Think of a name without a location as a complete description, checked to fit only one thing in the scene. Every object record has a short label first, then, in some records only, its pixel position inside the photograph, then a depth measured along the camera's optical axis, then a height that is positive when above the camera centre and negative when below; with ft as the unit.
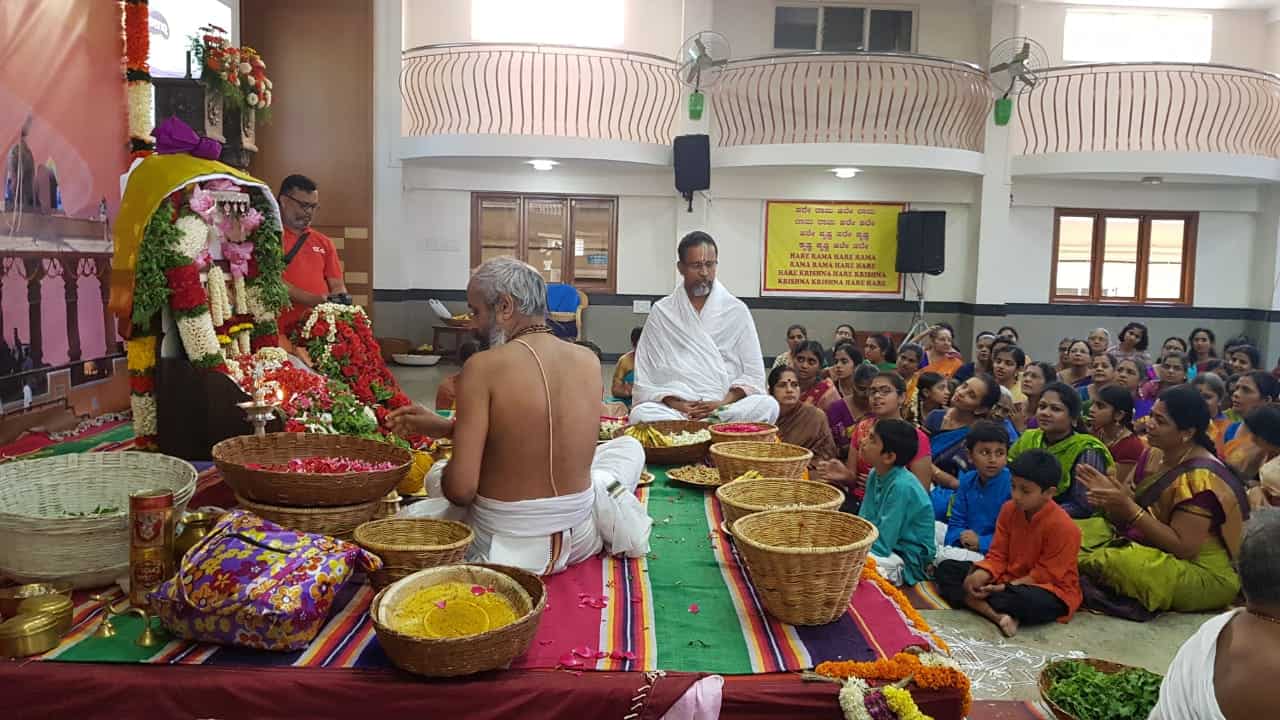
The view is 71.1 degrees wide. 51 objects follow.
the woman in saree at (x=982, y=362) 21.01 -2.05
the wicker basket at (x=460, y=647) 6.53 -2.78
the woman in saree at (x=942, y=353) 23.39 -1.94
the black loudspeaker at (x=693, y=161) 35.12 +4.45
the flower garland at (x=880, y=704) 6.91 -3.28
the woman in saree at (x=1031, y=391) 17.10 -2.09
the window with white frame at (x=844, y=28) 38.91 +10.86
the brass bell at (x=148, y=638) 7.20 -3.03
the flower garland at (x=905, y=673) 7.18 -3.16
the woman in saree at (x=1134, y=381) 20.17 -2.17
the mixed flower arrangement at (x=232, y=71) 20.18 +4.45
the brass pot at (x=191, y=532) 8.01 -2.42
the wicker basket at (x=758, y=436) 13.44 -2.43
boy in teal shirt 12.34 -3.20
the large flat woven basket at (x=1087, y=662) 8.61 -3.91
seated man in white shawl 16.96 -1.47
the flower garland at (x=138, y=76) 20.45 +4.24
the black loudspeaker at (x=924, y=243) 35.81 +1.48
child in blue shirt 13.38 -3.32
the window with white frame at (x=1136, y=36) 38.09 +10.60
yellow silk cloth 11.99 +0.71
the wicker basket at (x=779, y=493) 10.27 -2.50
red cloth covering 6.77 -3.25
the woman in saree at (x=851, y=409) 17.81 -2.64
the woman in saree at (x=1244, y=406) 15.18 -2.19
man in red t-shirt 16.22 +0.21
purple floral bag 7.00 -2.58
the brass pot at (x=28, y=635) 6.97 -2.95
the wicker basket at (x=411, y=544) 7.92 -2.53
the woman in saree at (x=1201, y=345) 27.14 -1.78
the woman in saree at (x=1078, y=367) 21.07 -1.96
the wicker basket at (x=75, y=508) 8.10 -2.49
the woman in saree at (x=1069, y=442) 13.67 -2.45
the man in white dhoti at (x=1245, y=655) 5.92 -2.50
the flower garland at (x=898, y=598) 8.88 -3.30
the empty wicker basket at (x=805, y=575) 7.73 -2.63
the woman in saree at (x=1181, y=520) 11.95 -3.15
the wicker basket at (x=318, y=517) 8.66 -2.46
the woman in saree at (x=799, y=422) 16.31 -2.66
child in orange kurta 11.43 -3.71
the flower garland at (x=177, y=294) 12.02 -0.45
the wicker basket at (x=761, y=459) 11.93 -2.48
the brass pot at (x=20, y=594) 7.48 -2.86
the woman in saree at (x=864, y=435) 14.25 -2.62
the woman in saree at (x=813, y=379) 18.72 -2.26
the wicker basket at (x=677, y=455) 13.82 -2.80
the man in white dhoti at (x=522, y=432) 8.42 -1.55
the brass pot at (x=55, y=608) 7.29 -2.85
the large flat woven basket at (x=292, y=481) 8.57 -2.12
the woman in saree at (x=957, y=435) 14.94 -2.72
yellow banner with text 38.42 +1.23
